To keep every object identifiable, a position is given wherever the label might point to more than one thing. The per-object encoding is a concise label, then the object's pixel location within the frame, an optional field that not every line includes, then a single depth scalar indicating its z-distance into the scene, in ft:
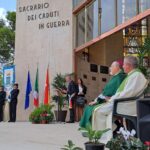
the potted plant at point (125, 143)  7.39
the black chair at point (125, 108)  11.52
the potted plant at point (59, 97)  34.05
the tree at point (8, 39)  81.17
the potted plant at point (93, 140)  9.36
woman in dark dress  31.86
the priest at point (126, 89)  12.12
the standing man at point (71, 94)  31.53
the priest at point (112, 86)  14.05
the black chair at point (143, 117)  8.16
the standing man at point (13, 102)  34.84
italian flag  37.51
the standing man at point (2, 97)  35.57
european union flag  38.37
